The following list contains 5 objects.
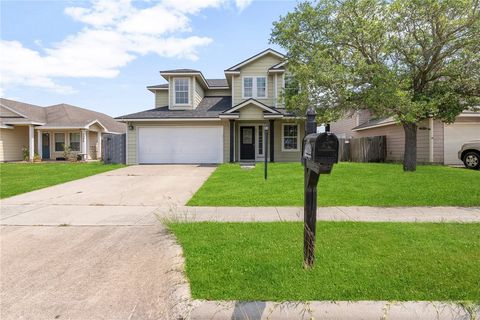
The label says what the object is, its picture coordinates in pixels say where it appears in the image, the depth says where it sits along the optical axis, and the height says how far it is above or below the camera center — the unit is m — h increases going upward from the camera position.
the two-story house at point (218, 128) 18.17 +1.57
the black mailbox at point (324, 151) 2.91 +0.01
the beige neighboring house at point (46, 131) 22.98 +1.84
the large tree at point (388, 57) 9.93 +3.64
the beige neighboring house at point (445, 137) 15.27 +0.80
